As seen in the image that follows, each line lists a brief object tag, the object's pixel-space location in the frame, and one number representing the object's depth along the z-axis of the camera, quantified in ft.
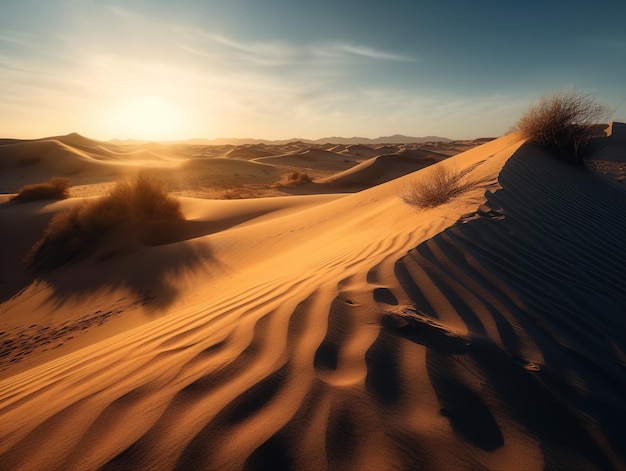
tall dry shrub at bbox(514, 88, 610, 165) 26.78
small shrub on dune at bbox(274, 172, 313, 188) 65.87
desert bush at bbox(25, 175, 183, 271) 23.67
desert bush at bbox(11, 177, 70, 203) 38.58
